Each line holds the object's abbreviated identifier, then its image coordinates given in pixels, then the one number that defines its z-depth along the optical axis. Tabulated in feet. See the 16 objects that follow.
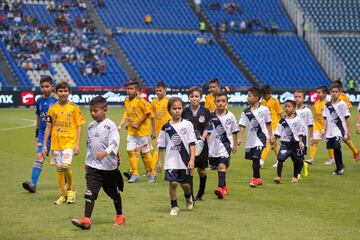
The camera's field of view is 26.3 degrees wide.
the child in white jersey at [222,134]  45.88
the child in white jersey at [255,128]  50.31
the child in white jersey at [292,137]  53.52
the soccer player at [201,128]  43.84
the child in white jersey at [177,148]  39.27
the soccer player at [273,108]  67.21
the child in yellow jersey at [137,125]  54.24
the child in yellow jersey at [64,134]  42.65
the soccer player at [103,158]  35.76
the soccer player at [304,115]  56.29
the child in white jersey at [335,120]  59.77
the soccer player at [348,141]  61.04
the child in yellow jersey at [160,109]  58.70
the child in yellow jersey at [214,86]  53.11
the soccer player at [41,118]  46.50
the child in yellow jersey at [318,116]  68.33
